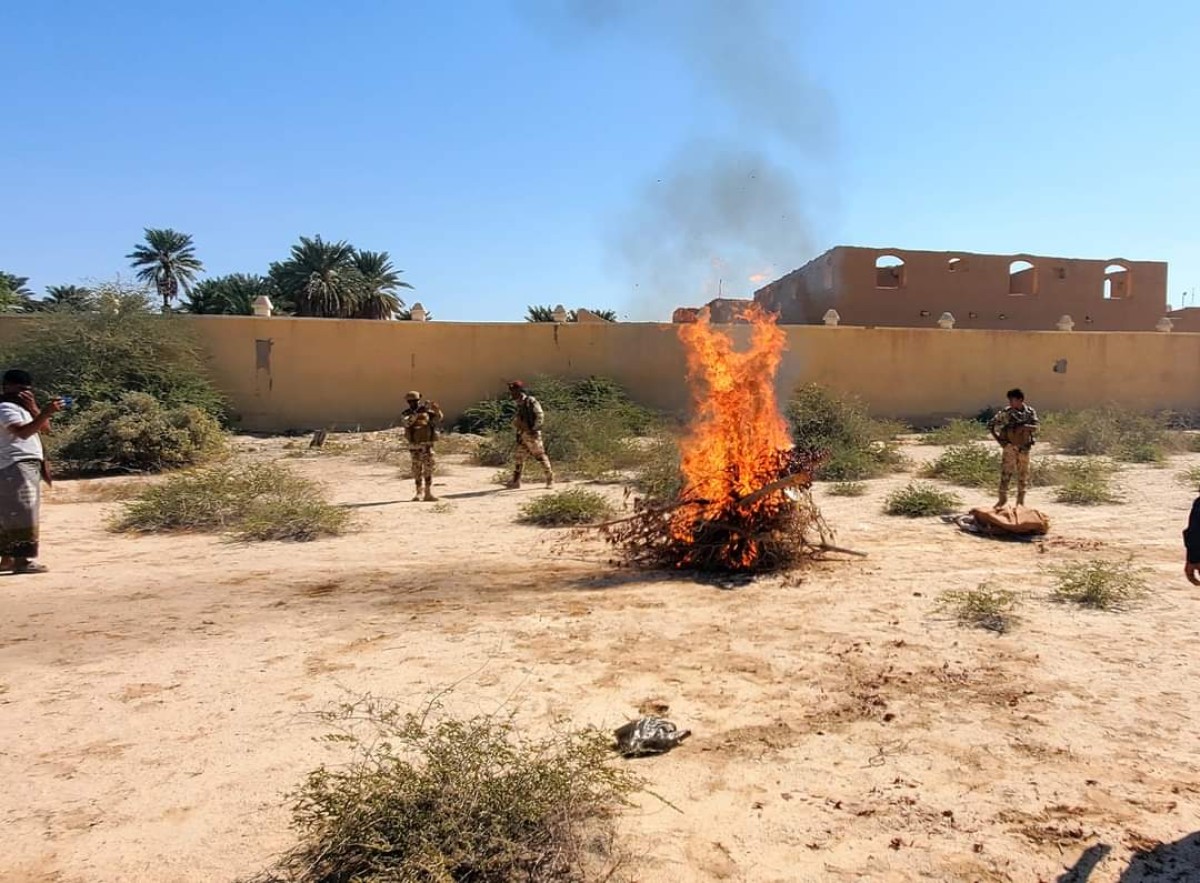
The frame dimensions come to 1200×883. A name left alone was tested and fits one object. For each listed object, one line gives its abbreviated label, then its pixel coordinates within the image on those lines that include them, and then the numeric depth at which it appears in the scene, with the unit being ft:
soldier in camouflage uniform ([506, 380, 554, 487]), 35.09
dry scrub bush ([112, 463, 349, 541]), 26.25
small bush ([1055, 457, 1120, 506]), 31.22
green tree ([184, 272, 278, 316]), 107.24
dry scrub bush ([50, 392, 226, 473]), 41.22
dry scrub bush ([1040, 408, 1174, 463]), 45.80
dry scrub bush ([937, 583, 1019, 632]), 16.17
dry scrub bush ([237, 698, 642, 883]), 7.70
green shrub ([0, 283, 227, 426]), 51.55
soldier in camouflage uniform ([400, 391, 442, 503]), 32.78
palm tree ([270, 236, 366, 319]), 107.14
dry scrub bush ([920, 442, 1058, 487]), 36.19
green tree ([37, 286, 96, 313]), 55.57
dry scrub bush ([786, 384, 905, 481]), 39.70
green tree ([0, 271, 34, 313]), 85.66
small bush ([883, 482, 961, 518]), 28.97
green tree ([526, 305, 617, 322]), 126.93
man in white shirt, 20.22
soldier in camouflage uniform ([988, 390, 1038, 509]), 28.55
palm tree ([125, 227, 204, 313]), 135.54
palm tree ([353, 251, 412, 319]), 113.91
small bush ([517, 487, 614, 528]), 28.25
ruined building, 82.69
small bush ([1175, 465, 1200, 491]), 34.19
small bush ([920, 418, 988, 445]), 55.46
